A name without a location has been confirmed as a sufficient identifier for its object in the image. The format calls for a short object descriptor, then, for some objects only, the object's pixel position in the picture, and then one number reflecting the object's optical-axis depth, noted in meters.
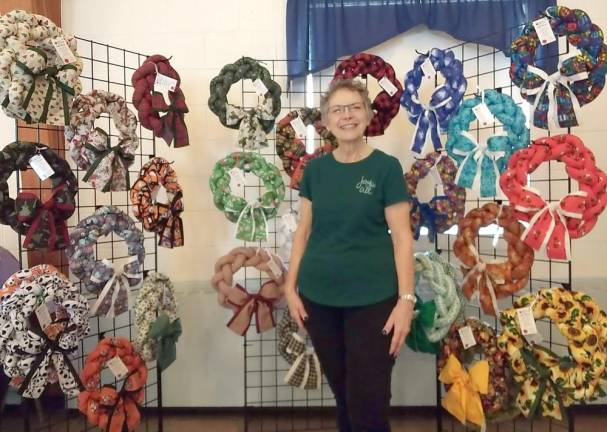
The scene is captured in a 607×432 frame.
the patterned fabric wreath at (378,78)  2.15
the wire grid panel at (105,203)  2.50
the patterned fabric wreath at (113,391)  1.92
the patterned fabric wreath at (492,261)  1.89
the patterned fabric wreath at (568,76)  1.75
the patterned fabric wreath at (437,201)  2.07
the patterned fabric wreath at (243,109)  2.19
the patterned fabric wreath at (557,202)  1.71
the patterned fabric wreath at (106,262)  1.96
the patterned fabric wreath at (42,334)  1.78
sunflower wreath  1.73
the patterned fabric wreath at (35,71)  1.79
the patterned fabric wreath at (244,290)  2.21
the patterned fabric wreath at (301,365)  2.23
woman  1.51
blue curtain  2.40
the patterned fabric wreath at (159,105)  2.09
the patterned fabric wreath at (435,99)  2.08
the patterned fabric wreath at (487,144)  1.89
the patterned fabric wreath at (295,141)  2.21
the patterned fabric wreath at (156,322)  2.09
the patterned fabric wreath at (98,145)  1.95
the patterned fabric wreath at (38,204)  1.81
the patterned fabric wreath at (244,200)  2.19
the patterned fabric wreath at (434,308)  1.92
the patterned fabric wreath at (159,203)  2.07
